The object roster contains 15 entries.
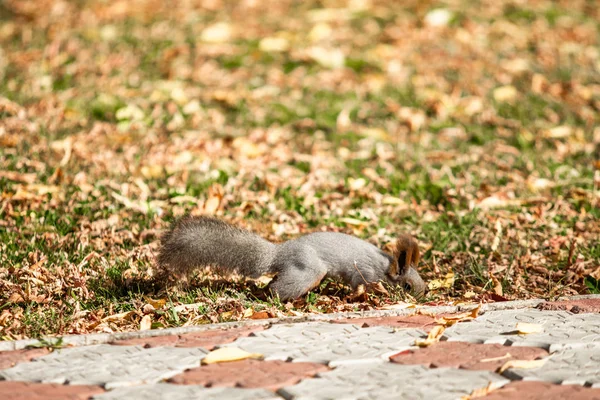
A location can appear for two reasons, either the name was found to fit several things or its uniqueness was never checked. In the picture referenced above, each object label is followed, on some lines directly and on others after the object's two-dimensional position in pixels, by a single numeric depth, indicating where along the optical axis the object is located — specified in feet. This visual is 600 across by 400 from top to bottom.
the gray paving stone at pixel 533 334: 24.00
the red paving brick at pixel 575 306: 27.61
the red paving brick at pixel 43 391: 19.70
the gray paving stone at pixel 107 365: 20.84
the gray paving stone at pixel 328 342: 22.58
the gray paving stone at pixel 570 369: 21.08
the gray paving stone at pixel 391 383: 19.99
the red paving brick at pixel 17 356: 21.92
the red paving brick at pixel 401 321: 25.58
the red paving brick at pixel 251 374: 20.66
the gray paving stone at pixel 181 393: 19.75
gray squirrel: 29.04
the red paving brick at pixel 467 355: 22.08
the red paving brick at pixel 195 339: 23.47
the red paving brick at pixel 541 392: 19.93
